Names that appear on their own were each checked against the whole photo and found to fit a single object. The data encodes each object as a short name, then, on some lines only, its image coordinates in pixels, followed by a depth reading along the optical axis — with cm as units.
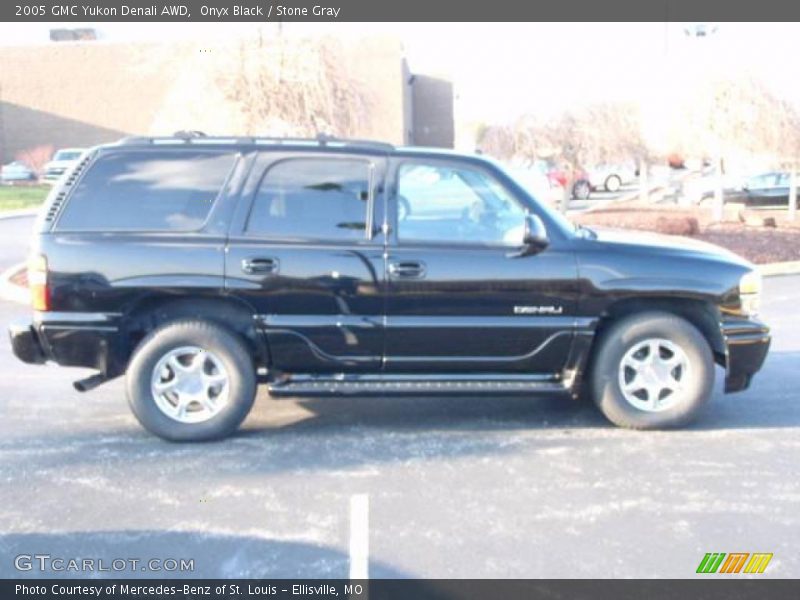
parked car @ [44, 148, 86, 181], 4012
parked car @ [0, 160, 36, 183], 4372
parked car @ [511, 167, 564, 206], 2342
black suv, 562
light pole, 1944
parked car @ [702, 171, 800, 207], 2667
